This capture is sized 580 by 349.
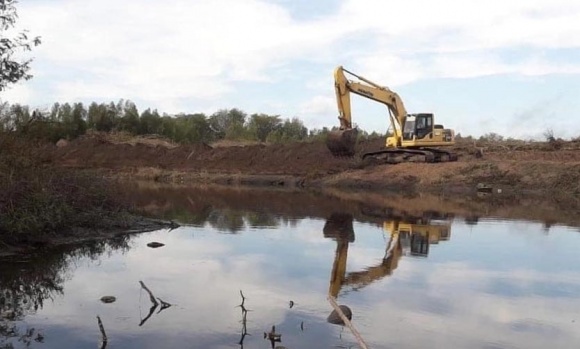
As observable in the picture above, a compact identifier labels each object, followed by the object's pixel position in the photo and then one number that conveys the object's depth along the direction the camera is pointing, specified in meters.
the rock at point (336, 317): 8.09
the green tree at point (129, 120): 71.25
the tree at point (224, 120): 91.56
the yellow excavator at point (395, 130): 36.59
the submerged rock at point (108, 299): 9.01
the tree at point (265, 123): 88.25
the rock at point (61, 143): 54.72
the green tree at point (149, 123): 74.44
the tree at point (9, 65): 14.16
